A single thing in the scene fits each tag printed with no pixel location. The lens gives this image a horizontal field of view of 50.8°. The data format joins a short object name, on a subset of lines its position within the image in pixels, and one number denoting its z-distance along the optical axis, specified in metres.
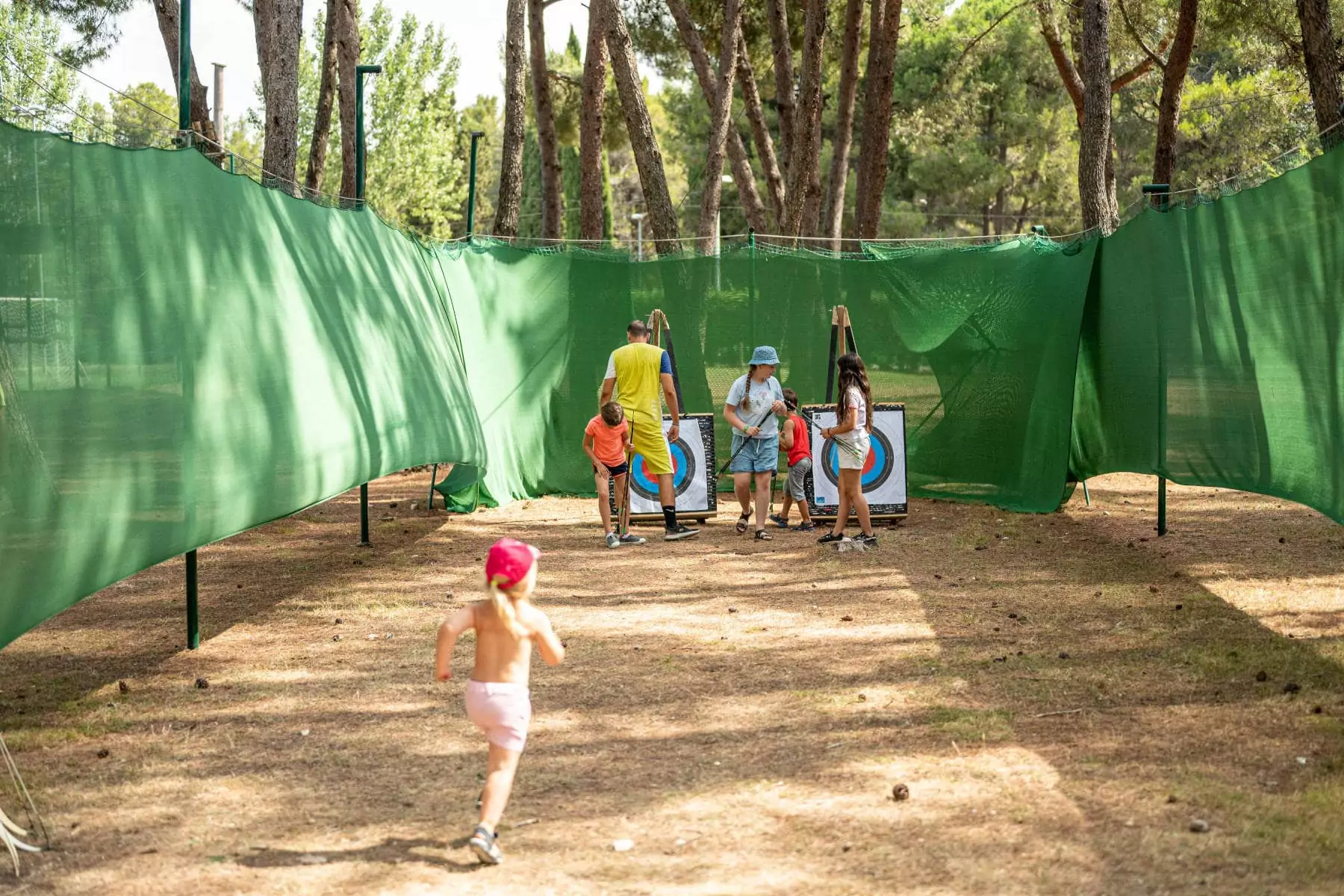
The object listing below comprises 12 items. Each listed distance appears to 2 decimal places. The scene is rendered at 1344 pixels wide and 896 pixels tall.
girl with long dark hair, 9.98
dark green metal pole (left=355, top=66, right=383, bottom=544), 10.62
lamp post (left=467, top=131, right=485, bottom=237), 14.44
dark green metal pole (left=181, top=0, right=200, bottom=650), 6.15
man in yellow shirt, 11.24
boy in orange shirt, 10.91
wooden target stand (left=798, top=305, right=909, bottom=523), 12.06
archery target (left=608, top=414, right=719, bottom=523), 12.33
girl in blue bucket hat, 11.44
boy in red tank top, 11.73
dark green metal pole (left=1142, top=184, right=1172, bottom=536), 9.32
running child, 4.33
